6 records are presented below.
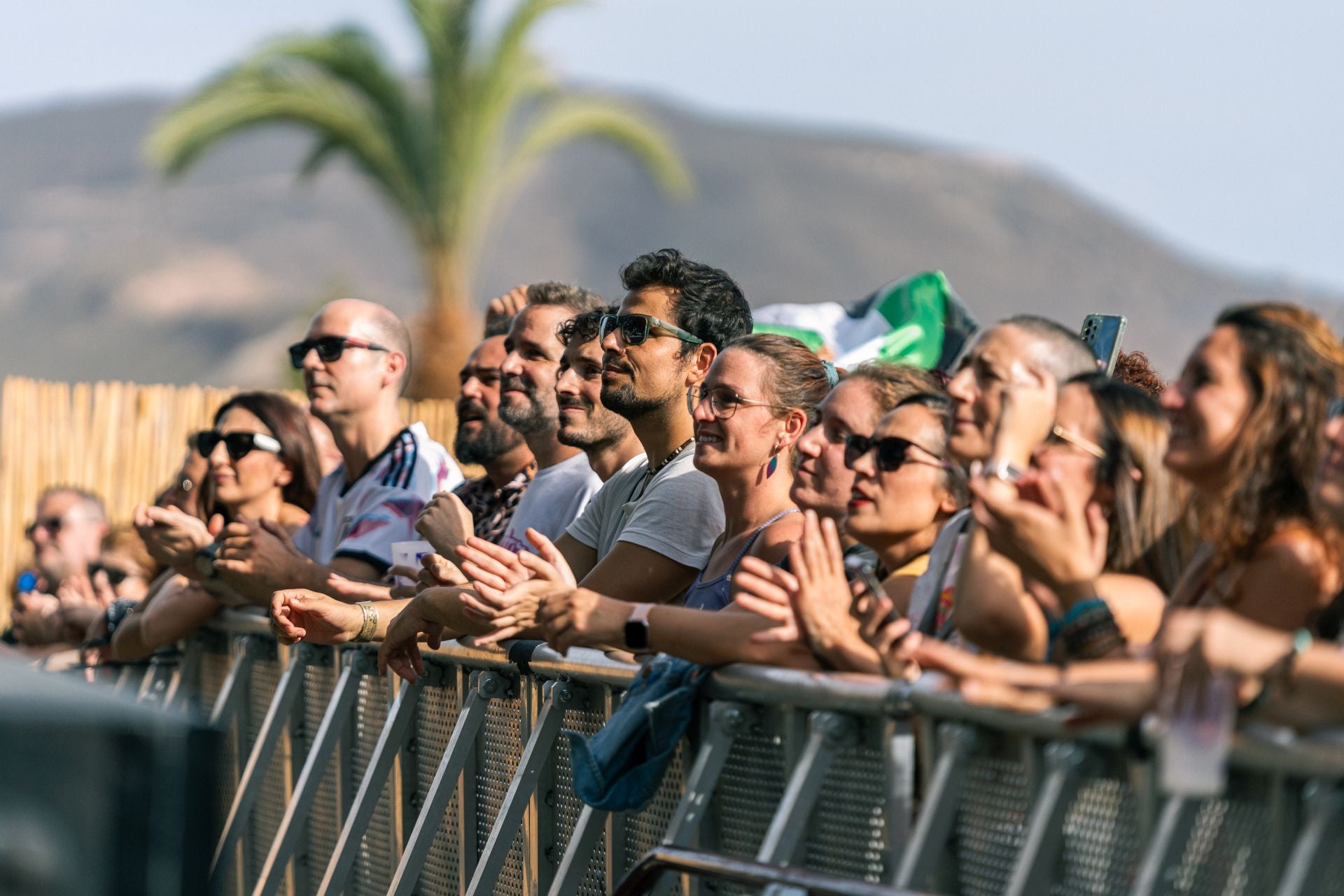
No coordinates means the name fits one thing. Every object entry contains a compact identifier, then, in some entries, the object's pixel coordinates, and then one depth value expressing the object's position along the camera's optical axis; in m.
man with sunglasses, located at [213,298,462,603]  13.54
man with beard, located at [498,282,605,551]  13.03
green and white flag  18.58
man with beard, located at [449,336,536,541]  14.33
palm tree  44.84
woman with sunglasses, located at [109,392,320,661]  15.55
